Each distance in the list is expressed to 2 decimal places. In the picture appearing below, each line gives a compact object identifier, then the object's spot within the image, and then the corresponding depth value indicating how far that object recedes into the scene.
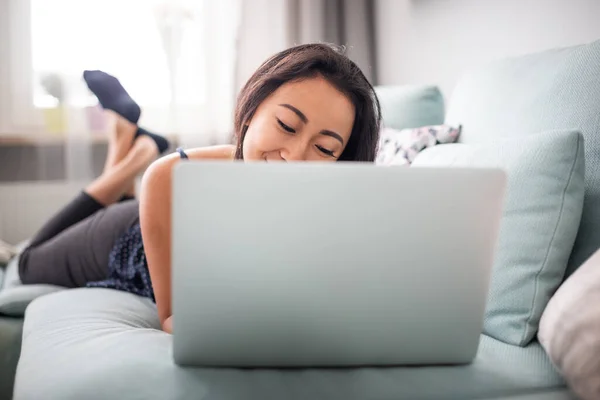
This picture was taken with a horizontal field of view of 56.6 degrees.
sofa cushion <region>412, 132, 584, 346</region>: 0.85
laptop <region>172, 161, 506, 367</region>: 0.57
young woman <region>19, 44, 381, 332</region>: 1.02
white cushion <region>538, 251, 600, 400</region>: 0.64
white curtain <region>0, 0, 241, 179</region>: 2.60
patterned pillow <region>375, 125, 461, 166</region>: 1.45
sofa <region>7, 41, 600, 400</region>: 0.64
